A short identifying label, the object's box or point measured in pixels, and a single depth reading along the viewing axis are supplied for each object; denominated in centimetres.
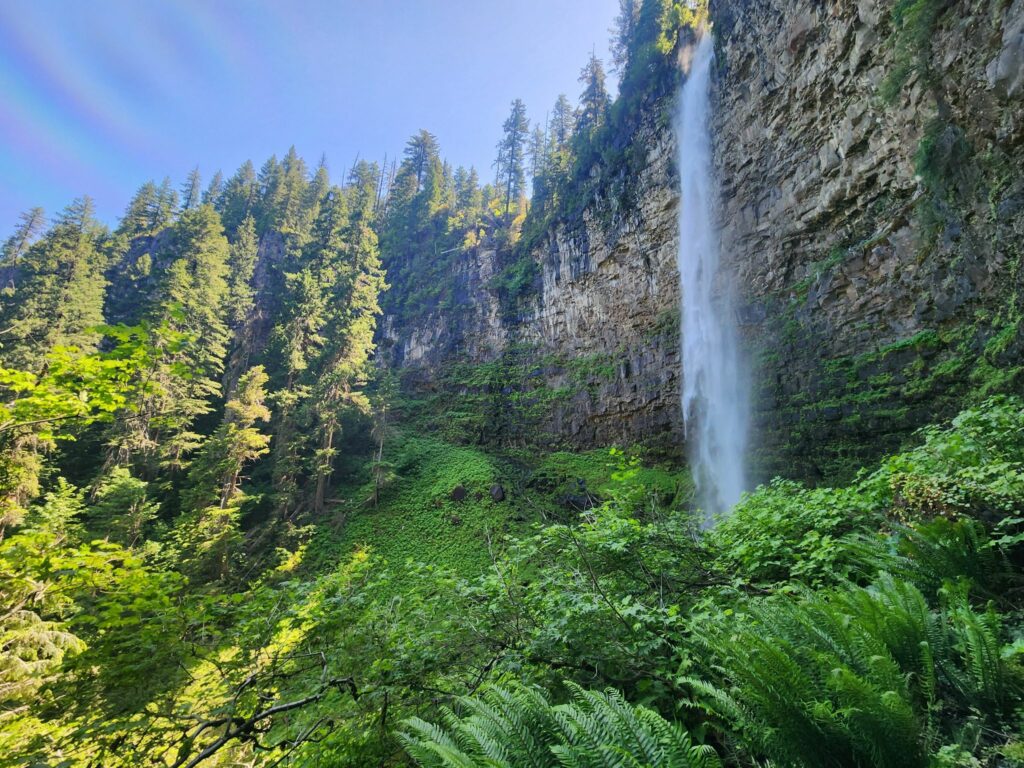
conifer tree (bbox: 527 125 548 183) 3999
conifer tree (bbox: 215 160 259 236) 4169
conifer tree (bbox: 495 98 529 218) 4262
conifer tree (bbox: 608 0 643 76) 2606
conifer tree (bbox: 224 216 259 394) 2684
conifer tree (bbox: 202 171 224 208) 4938
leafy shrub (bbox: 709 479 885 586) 337
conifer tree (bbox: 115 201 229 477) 1816
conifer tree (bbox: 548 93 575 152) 4147
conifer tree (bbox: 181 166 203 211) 5134
